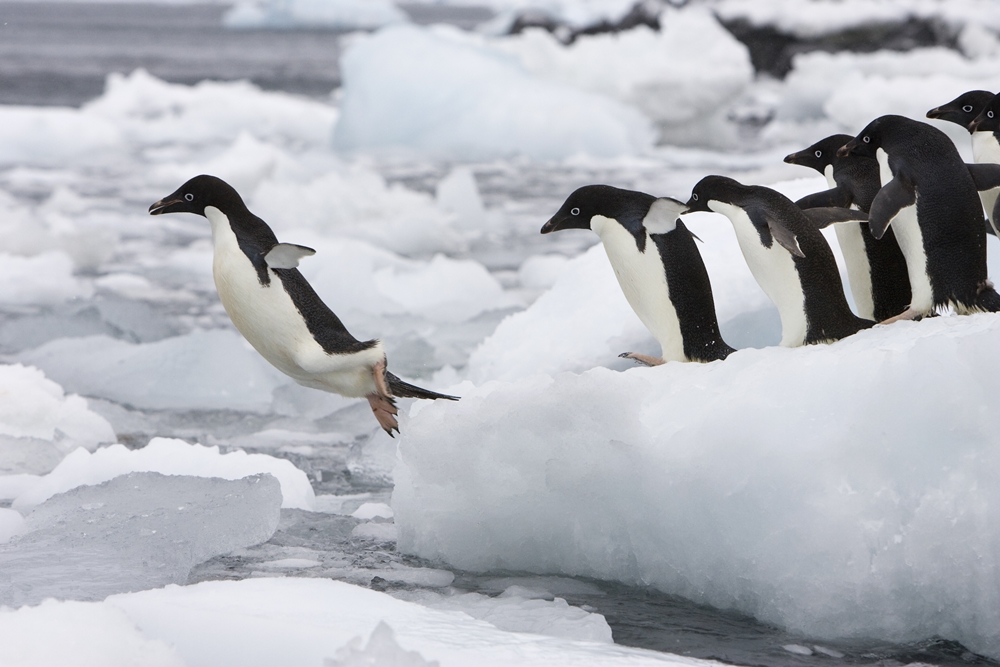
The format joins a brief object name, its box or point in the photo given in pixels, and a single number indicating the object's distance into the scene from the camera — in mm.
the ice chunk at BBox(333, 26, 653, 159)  20937
